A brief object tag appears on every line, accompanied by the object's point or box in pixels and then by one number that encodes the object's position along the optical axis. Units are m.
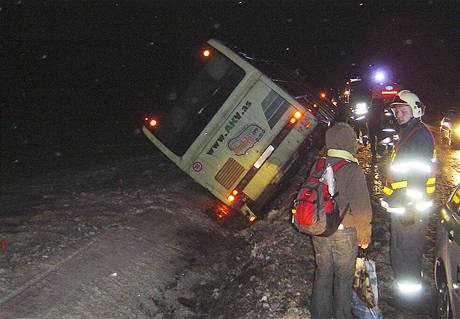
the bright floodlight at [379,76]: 11.72
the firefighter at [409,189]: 4.55
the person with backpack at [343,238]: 4.23
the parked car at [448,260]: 3.90
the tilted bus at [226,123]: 8.25
